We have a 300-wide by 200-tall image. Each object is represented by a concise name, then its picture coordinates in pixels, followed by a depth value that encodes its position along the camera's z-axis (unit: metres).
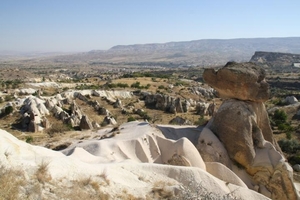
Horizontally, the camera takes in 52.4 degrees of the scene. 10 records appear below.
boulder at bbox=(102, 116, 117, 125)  25.18
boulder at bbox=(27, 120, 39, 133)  22.31
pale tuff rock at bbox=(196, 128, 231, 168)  13.26
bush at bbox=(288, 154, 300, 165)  20.38
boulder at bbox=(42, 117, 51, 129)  23.30
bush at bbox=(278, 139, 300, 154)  22.75
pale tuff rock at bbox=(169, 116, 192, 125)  26.13
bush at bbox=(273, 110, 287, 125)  31.06
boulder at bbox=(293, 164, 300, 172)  18.96
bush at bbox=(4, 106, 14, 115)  26.53
